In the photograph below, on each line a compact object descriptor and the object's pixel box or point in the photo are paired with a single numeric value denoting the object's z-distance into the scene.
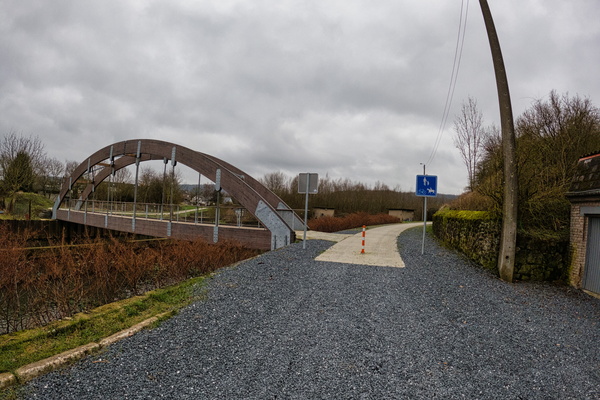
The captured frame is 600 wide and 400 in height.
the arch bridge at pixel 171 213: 14.35
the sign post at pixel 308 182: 11.19
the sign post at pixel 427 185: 11.05
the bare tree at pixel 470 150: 20.97
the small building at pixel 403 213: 48.59
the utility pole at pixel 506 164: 7.97
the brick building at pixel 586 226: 7.41
